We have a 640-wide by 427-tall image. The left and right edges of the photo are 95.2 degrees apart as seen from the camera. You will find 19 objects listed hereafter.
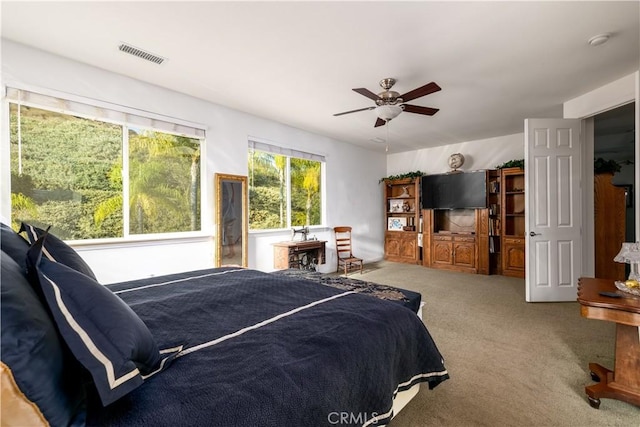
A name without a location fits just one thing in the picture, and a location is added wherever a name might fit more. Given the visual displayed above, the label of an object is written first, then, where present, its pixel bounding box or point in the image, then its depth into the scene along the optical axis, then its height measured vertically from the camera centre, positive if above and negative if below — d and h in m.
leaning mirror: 3.88 -0.08
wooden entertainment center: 5.39 -0.39
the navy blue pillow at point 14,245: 0.91 -0.10
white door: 3.73 +0.04
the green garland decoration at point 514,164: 5.13 +0.89
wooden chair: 5.75 -0.67
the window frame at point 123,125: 2.54 +1.00
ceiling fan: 2.76 +1.12
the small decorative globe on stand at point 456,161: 5.95 +1.07
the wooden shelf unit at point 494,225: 5.52 -0.21
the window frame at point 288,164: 4.50 +0.93
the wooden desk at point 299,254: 4.45 -0.65
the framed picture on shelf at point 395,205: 6.84 +0.21
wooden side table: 1.77 -0.86
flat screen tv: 5.58 +0.47
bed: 0.76 -0.51
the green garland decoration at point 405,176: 6.44 +0.87
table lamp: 1.89 -0.27
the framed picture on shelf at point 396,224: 6.77 -0.24
